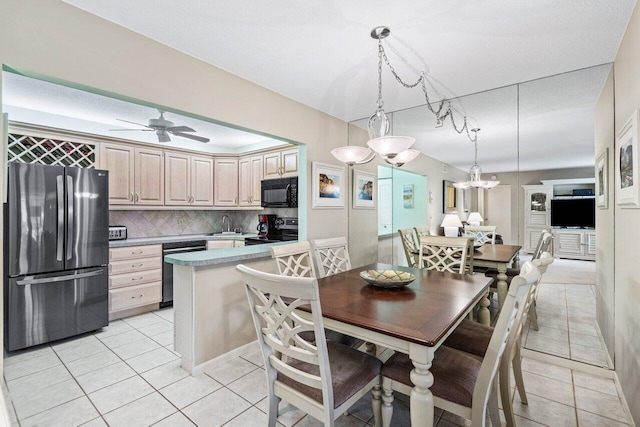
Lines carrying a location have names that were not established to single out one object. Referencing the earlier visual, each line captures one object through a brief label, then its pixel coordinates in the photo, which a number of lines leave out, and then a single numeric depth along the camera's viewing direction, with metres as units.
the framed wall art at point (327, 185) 3.27
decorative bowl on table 1.93
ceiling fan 3.22
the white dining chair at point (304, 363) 1.18
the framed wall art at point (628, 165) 1.52
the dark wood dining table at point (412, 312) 1.22
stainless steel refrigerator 2.62
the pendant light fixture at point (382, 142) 1.83
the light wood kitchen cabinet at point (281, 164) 4.12
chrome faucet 5.25
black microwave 4.03
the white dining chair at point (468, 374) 1.21
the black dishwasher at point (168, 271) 3.83
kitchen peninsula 2.31
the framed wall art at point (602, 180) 2.16
